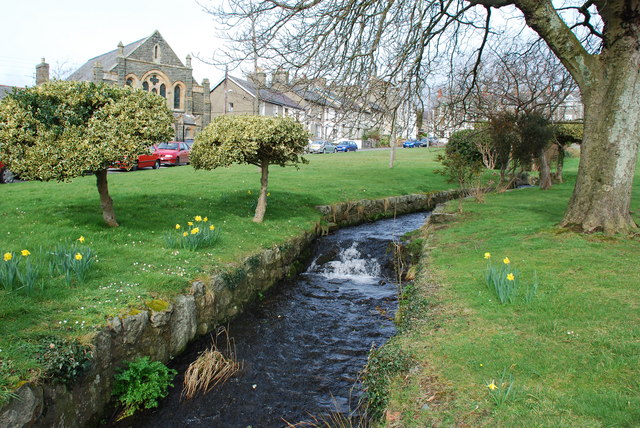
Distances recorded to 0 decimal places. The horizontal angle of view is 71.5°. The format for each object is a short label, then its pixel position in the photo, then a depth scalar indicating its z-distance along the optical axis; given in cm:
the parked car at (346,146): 5325
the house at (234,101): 5366
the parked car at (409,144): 6217
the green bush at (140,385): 490
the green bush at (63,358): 412
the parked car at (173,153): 2852
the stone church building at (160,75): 4819
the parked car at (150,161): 2521
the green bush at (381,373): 419
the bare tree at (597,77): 812
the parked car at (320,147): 4762
